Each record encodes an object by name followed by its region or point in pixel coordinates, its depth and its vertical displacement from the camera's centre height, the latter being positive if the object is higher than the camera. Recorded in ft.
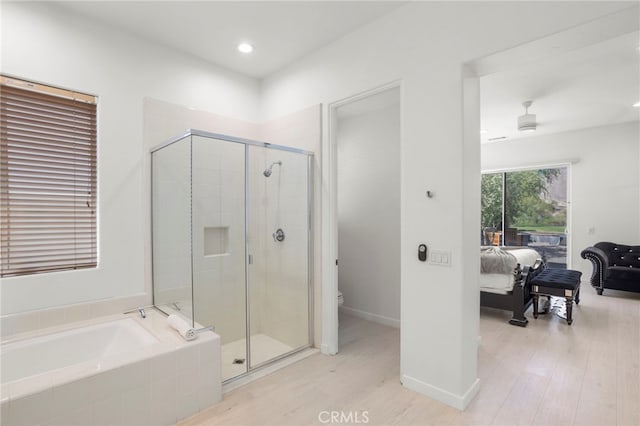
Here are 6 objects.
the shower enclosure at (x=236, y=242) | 8.46 -0.86
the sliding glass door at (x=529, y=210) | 20.06 +0.08
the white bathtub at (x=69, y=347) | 6.73 -3.04
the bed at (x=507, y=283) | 12.18 -2.82
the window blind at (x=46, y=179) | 7.30 +0.86
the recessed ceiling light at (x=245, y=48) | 9.50 +5.00
